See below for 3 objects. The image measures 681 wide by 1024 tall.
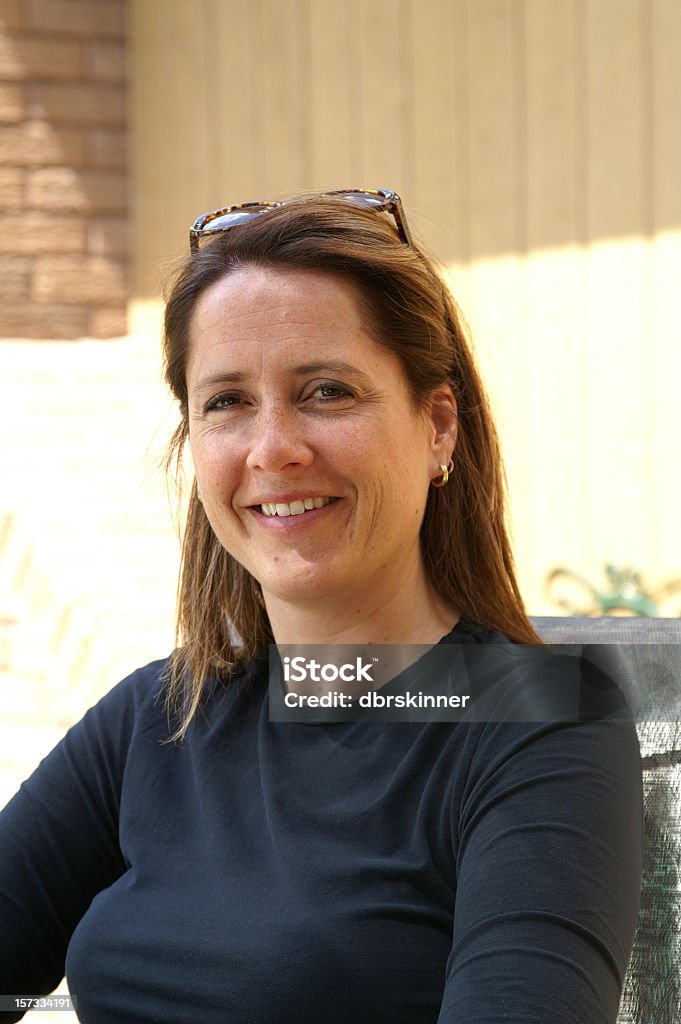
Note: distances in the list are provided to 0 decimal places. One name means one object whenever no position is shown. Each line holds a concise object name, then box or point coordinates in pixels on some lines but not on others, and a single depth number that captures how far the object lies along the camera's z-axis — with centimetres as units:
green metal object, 285
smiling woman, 137
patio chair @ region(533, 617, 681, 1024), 144
